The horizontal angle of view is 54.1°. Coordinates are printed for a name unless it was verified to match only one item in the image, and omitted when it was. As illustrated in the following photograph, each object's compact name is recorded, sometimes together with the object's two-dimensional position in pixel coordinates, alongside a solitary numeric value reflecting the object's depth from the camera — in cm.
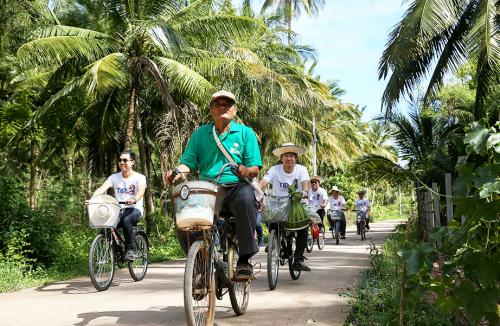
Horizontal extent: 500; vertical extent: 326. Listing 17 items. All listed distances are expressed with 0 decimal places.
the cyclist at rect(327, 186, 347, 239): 1664
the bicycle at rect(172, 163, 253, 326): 381
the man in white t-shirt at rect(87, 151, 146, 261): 754
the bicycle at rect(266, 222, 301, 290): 673
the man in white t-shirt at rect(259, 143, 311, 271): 749
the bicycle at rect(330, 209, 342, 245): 1605
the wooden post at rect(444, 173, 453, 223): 774
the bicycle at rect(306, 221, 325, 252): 1286
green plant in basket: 720
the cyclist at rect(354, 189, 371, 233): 1885
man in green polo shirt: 445
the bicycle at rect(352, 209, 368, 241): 1828
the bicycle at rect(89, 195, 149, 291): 683
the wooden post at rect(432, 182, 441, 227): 979
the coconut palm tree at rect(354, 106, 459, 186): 1844
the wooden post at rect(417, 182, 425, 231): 1660
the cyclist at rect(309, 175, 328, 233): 1376
